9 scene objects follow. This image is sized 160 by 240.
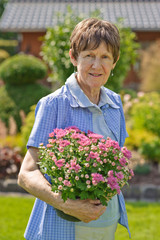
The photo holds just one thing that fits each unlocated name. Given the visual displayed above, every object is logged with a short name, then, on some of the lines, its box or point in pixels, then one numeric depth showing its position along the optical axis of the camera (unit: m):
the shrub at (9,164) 6.29
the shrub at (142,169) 6.36
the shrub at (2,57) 22.38
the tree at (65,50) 7.07
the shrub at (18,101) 8.25
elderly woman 1.81
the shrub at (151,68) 14.38
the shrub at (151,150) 6.80
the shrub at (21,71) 8.45
